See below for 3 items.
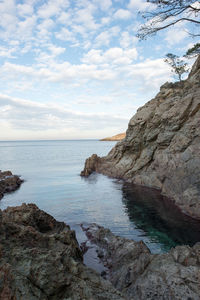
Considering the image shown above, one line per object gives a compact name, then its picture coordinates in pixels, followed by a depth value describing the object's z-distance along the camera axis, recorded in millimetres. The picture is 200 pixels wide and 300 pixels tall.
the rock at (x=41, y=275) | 5182
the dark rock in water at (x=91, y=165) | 53038
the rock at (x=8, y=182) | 37031
